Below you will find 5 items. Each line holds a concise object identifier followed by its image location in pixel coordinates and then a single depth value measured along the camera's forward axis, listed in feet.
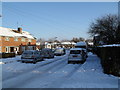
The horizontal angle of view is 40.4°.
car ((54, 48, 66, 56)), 127.85
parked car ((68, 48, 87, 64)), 65.32
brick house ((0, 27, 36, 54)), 135.50
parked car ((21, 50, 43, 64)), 66.54
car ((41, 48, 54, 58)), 93.81
